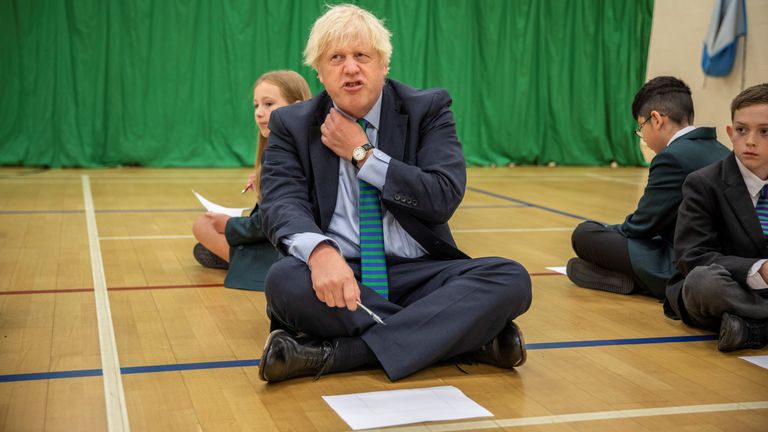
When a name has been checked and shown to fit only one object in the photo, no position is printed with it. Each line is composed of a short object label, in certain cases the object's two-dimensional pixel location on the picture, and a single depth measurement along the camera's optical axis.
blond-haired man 2.08
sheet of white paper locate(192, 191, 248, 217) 3.44
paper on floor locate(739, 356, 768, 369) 2.30
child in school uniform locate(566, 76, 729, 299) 2.94
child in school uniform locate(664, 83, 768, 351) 2.44
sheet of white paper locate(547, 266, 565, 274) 3.54
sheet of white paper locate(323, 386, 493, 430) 1.81
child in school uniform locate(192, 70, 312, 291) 3.11
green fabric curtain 6.98
